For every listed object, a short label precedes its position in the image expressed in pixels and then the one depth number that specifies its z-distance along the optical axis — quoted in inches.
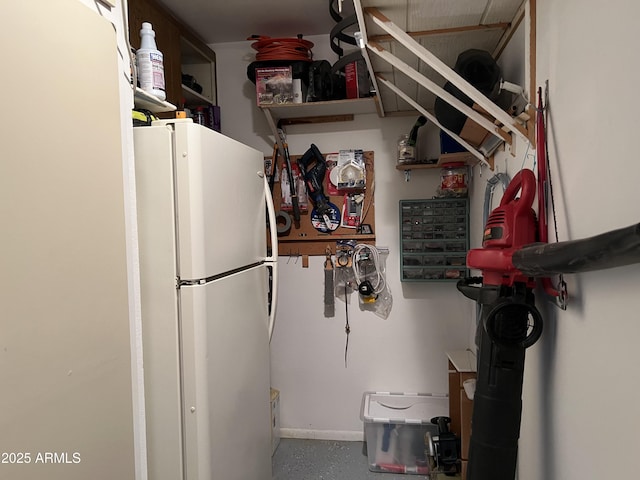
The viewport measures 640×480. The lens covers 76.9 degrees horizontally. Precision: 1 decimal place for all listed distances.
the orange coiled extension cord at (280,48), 90.0
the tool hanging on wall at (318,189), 101.2
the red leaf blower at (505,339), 40.8
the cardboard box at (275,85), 91.1
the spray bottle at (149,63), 51.4
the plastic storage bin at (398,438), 90.8
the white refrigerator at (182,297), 50.9
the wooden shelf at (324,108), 91.0
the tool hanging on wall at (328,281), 102.6
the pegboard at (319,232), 101.7
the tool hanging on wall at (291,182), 100.9
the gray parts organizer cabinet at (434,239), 95.2
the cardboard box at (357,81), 89.7
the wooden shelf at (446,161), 84.2
